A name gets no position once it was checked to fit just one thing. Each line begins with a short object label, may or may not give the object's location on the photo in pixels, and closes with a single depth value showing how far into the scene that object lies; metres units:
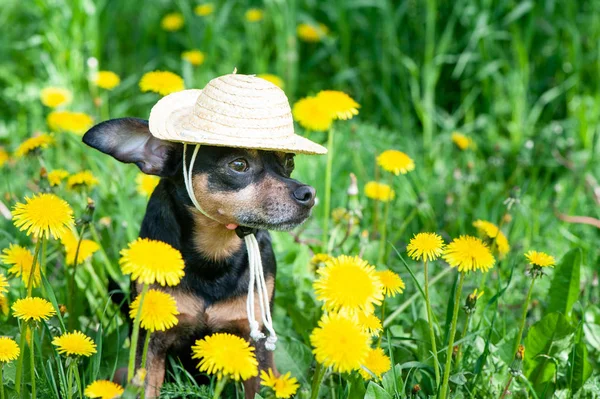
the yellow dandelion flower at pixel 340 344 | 1.60
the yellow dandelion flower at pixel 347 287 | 1.67
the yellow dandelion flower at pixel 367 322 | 1.85
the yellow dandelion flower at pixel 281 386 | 1.73
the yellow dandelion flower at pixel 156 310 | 1.69
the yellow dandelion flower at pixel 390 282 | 2.01
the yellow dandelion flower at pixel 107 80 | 3.66
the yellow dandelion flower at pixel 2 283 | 1.85
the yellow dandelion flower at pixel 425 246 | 1.90
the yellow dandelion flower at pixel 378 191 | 3.10
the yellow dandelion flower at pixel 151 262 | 1.56
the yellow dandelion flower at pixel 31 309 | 1.81
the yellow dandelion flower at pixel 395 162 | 2.70
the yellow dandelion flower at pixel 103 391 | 1.61
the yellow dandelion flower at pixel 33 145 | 2.75
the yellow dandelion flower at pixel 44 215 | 1.80
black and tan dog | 2.21
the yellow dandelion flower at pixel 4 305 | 2.24
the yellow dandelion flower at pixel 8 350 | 1.79
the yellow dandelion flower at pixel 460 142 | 3.72
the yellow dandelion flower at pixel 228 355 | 1.58
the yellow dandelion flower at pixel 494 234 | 2.53
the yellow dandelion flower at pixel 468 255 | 1.90
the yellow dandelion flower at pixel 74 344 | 1.75
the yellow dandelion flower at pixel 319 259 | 2.57
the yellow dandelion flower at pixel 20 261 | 2.04
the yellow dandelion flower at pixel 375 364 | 1.96
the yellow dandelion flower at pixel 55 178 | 2.70
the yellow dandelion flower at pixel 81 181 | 2.79
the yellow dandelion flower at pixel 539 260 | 2.05
